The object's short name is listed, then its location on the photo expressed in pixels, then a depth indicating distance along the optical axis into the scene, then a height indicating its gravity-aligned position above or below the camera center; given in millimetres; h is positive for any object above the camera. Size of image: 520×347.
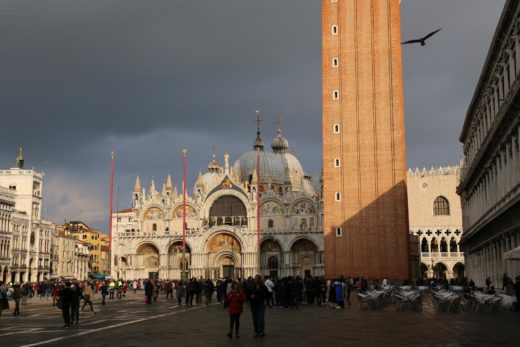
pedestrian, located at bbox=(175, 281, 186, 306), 31703 -758
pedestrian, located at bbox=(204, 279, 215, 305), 33397 -753
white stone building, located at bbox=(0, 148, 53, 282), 72125 +5792
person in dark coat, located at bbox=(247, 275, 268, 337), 14922 -677
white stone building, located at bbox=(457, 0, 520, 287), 26266 +5842
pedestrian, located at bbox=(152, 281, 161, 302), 35716 -833
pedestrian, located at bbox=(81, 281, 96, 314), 24866 -668
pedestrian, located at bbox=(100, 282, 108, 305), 32938 -762
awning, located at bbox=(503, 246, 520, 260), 21641 +660
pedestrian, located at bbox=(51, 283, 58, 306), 33459 -922
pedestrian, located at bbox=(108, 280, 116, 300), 40891 -829
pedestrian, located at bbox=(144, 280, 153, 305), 32438 -737
